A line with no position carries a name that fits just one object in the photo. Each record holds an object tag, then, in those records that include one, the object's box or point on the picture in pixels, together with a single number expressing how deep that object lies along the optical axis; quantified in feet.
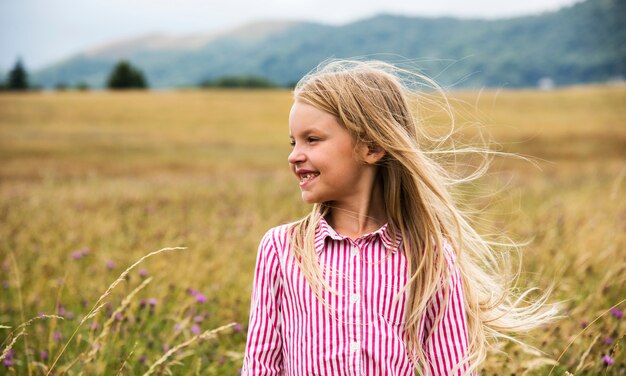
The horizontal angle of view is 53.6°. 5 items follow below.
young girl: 6.42
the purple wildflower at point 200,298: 10.73
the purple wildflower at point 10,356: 8.92
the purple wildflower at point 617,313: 9.90
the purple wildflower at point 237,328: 10.46
